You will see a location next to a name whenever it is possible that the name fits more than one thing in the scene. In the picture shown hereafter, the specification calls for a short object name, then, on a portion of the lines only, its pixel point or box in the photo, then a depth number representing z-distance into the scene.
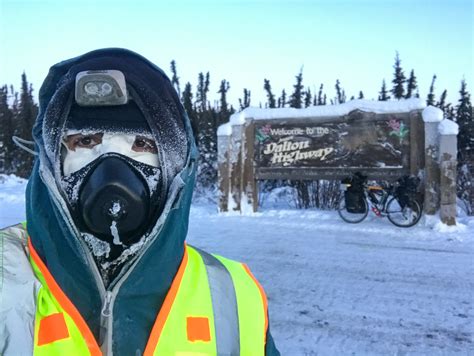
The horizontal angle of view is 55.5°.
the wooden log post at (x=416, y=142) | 8.36
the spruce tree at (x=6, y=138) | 17.86
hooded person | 1.13
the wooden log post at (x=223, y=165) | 9.75
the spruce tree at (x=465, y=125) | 10.66
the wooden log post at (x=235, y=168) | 9.74
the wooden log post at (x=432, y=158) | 8.16
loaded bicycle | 8.16
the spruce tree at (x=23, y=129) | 17.53
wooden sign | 8.57
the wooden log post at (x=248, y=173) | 9.67
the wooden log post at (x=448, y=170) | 7.91
